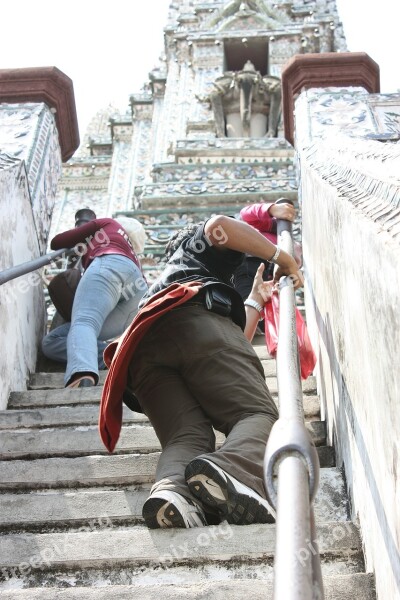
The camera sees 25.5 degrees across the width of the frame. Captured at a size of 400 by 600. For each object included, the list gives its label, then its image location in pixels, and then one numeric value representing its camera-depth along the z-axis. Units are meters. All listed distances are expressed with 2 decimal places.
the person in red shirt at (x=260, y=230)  4.99
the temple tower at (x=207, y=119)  10.35
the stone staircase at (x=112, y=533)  2.27
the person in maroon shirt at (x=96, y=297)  4.55
